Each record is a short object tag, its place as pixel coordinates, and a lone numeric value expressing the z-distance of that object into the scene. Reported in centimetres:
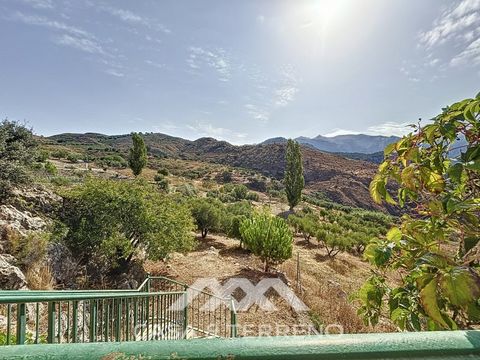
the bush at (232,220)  1452
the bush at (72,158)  3752
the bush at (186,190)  2513
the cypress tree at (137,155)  2678
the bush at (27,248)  655
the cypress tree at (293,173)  2739
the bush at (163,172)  3700
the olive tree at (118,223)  826
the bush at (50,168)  1679
